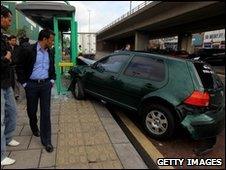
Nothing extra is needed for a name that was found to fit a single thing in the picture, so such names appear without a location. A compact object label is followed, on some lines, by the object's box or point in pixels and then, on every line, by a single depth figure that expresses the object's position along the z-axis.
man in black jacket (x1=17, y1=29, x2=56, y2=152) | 2.43
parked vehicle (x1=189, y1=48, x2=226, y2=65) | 15.24
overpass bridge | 12.78
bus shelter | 4.33
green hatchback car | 2.73
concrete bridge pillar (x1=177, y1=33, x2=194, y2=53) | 26.22
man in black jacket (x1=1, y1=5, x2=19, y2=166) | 2.14
